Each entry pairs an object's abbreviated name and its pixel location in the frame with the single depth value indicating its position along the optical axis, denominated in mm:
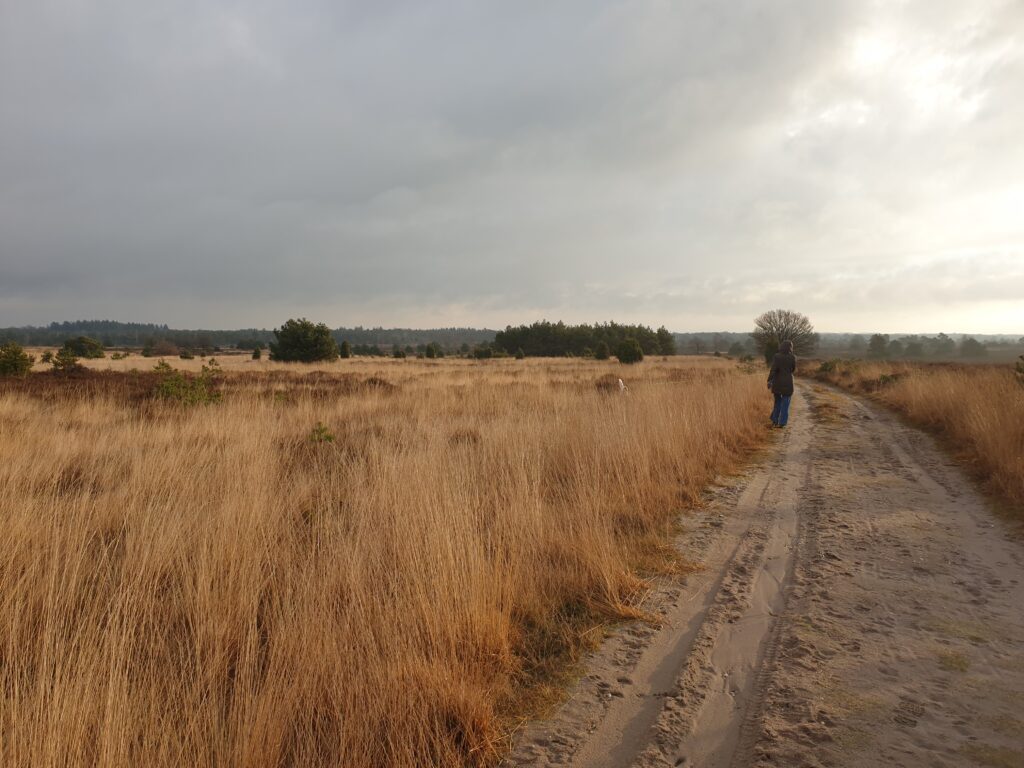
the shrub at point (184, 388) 10852
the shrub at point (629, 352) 42250
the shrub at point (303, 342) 37094
